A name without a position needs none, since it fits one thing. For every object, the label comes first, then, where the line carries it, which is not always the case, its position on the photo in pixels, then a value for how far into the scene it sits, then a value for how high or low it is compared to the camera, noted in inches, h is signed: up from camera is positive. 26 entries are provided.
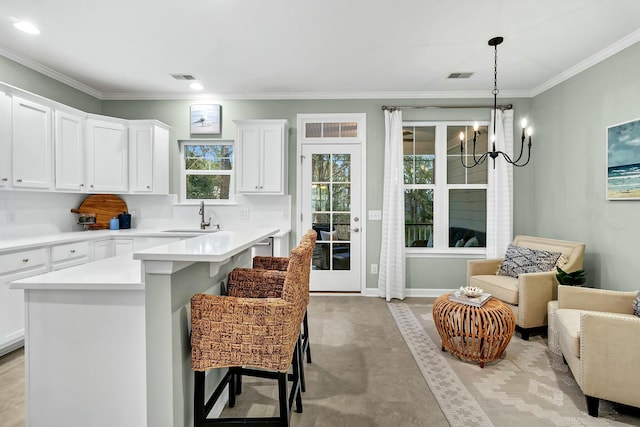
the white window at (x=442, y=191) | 173.2 +8.8
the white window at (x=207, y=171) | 178.1 +19.6
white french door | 175.0 -0.8
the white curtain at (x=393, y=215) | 167.0 -3.8
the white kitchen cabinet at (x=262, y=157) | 163.3 +25.0
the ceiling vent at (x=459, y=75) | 146.6 +59.3
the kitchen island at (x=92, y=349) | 57.3 -25.0
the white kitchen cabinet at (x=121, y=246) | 148.3 -17.4
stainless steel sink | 160.3 -11.5
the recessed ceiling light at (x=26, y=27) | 105.2 +58.5
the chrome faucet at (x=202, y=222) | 168.1 -7.6
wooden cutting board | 161.2 +0.1
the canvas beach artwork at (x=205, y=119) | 173.6 +46.6
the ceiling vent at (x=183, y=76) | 148.4 +59.4
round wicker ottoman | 94.9 -35.0
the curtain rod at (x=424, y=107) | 168.6 +51.7
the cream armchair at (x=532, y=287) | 116.2 -29.5
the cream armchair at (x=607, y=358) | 71.6 -33.8
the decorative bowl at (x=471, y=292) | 102.5 -26.2
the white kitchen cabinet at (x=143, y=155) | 161.3 +25.6
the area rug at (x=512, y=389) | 74.1 -47.1
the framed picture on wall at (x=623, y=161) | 111.1 +16.5
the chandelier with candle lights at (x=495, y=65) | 104.9 +58.0
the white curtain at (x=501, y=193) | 164.1 +7.4
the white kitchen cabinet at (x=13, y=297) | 101.6 -28.4
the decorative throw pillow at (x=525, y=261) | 127.9 -21.3
